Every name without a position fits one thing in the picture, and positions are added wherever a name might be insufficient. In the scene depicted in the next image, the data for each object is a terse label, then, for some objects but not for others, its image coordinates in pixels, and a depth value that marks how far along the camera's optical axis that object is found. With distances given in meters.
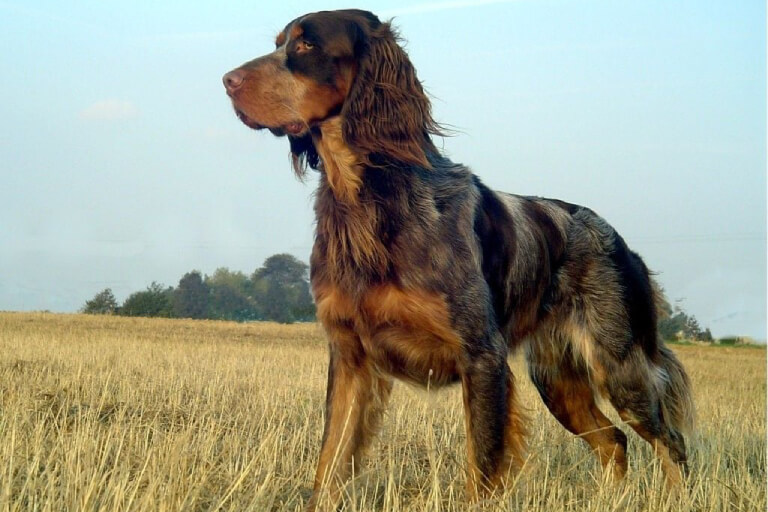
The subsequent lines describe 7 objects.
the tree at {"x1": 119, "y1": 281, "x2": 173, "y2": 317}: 44.69
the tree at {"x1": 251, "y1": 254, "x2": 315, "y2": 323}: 54.19
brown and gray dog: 4.14
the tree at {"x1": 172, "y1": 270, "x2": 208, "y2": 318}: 52.16
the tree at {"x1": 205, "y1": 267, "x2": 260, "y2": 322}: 54.41
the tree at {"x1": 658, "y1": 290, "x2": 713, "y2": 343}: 34.03
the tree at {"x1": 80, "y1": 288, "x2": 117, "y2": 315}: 43.65
